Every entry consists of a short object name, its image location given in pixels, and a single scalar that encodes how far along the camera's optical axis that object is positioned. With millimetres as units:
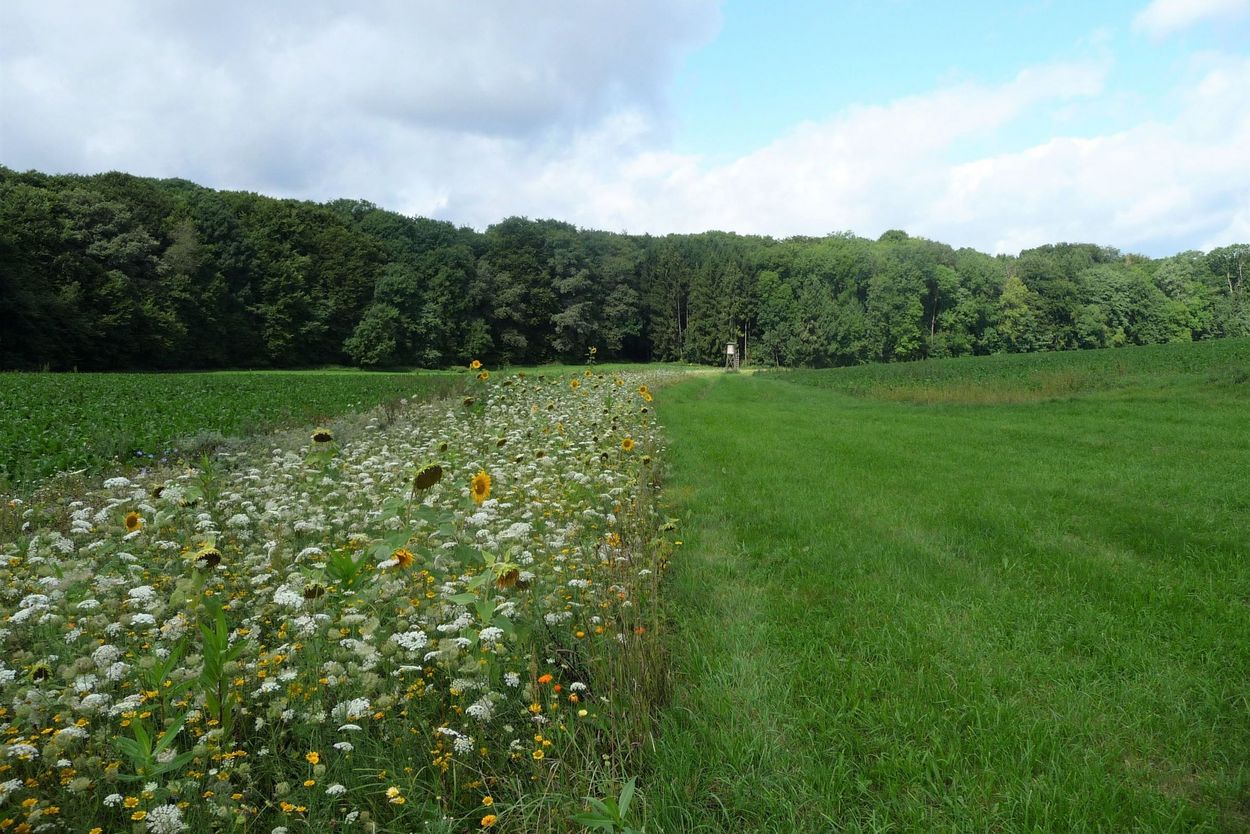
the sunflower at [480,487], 3223
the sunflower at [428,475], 2986
